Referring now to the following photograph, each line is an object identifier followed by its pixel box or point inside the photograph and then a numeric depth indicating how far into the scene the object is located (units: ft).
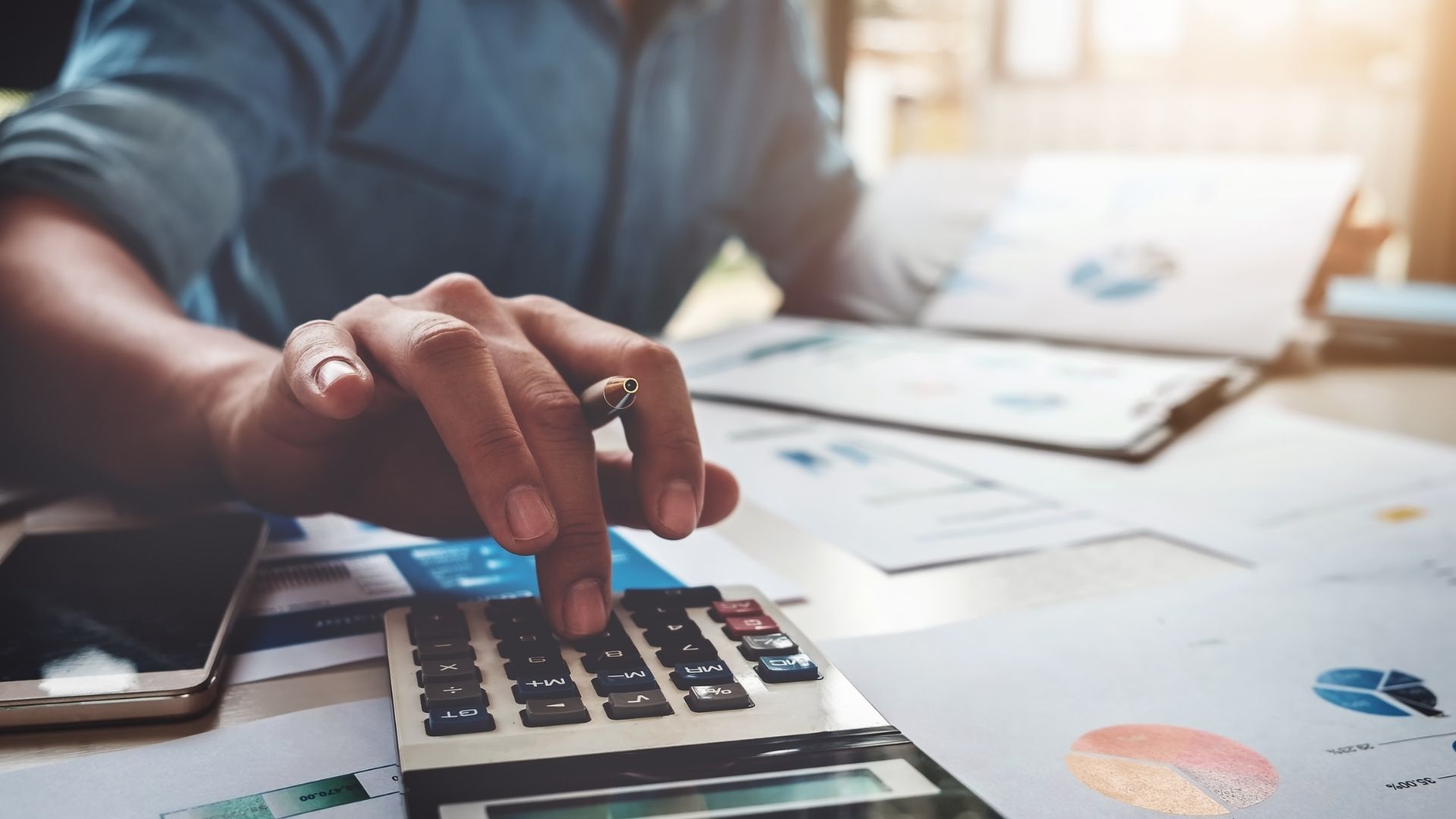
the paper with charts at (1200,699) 0.93
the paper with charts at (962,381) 2.24
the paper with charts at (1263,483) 1.69
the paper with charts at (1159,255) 2.85
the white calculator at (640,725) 0.81
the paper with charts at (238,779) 0.86
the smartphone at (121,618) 0.98
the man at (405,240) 1.23
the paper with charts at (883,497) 1.60
